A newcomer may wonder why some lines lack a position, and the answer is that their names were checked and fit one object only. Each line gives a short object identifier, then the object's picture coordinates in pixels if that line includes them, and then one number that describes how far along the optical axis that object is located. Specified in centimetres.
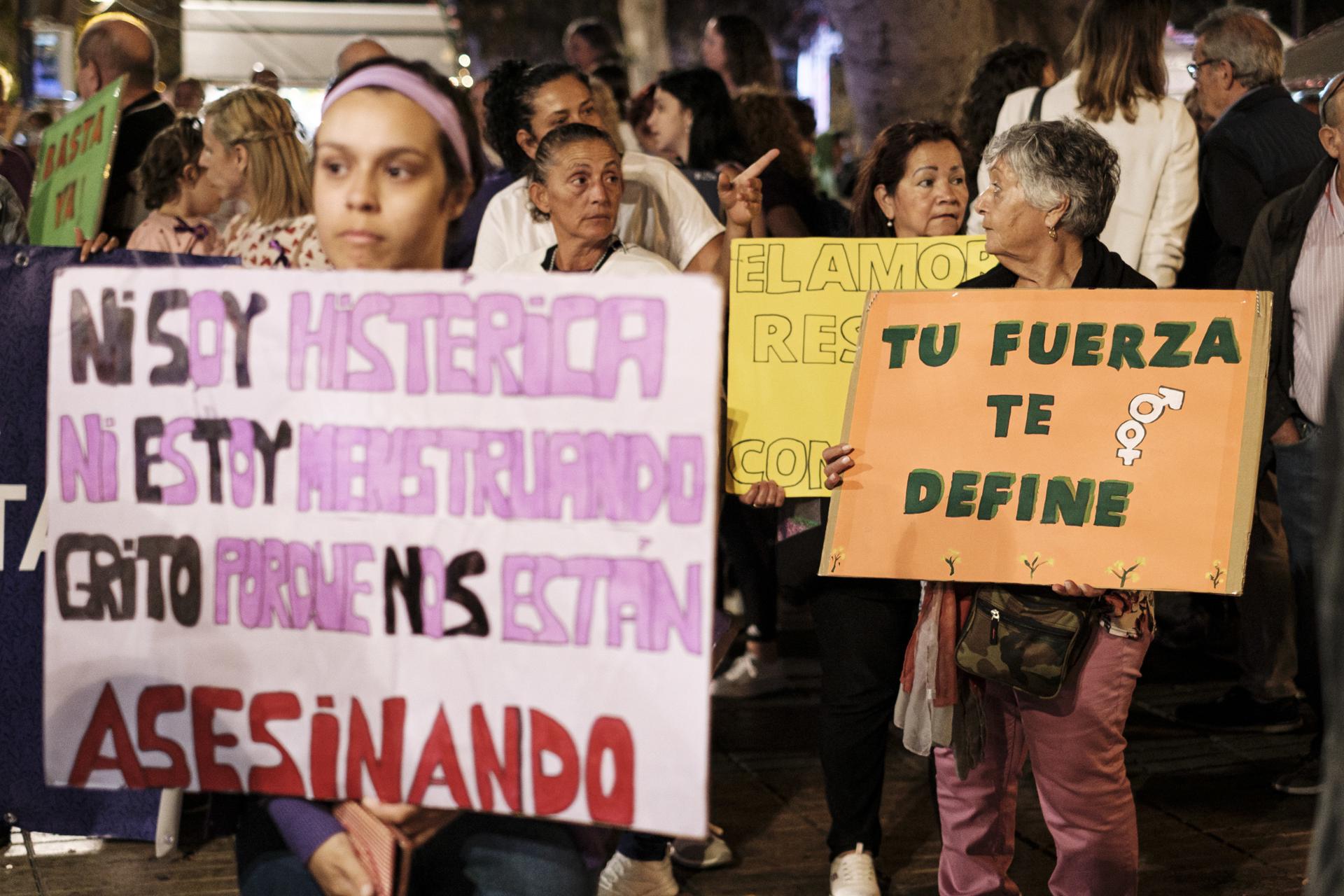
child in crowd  501
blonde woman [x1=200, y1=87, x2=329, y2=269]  443
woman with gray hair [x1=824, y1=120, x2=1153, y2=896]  332
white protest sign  213
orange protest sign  313
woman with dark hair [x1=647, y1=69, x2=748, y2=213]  620
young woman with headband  222
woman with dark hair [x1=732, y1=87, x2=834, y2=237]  576
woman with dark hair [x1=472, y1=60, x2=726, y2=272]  472
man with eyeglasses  544
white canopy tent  1720
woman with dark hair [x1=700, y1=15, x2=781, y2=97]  775
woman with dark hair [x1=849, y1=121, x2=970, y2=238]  422
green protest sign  457
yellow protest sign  380
